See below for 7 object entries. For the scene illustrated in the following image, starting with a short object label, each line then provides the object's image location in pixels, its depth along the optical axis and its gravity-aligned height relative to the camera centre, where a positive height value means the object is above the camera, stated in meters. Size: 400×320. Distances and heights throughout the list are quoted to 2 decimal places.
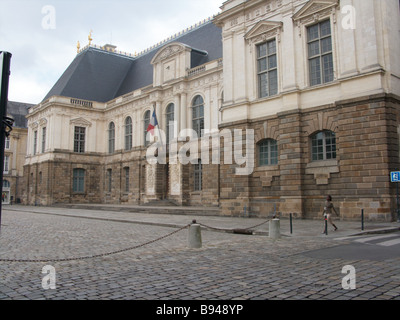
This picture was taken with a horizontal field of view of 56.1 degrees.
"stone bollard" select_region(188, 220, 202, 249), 9.59 -1.06
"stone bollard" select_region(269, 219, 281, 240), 11.52 -1.05
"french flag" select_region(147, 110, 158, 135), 30.59 +5.98
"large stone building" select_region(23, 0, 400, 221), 16.19 +4.80
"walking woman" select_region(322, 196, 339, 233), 12.82 -0.45
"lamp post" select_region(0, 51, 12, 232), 3.60 +1.04
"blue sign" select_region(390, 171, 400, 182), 14.81 +0.73
